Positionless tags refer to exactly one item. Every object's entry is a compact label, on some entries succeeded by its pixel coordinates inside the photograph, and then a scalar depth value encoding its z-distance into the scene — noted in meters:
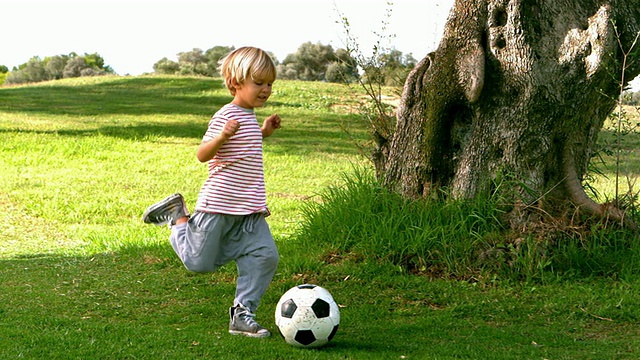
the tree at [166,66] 37.19
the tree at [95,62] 45.13
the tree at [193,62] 33.22
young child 5.15
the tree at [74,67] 41.47
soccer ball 4.90
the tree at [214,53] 37.38
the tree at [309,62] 31.77
